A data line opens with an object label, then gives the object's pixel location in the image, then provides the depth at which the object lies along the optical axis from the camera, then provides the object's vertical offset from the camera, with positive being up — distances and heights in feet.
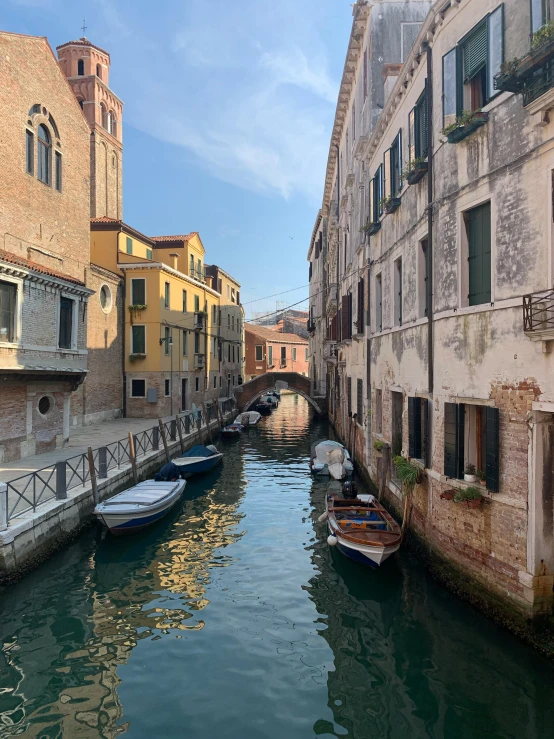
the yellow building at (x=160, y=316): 89.51 +10.34
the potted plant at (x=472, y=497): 25.20 -5.89
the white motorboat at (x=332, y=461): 59.06 -10.17
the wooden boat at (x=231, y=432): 93.81 -10.40
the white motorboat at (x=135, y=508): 38.65 -10.15
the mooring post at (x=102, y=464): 44.68 -7.70
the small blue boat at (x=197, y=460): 60.03 -10.17
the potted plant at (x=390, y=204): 39.44 +12.85
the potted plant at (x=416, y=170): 32.12 +12.55
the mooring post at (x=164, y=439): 62.32 -7.81
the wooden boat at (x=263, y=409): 137.90 -9.33
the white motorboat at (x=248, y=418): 108.88 -9.45
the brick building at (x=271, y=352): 192.44 +8.21
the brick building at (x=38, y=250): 47.03 +13.16
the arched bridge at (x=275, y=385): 121.70 -3.42
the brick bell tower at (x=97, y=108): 118.11 +61.09
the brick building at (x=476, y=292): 22.06 +4.24
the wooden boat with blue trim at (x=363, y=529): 30.63 -9.74
